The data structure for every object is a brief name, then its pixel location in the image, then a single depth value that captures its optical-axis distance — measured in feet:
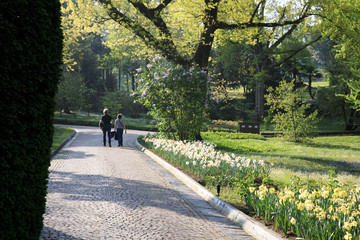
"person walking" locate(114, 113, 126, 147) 55.72
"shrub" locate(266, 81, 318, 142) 73.51
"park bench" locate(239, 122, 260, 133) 97.30
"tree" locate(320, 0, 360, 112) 37.14
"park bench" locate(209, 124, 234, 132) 103.99
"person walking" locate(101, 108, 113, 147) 55.16
